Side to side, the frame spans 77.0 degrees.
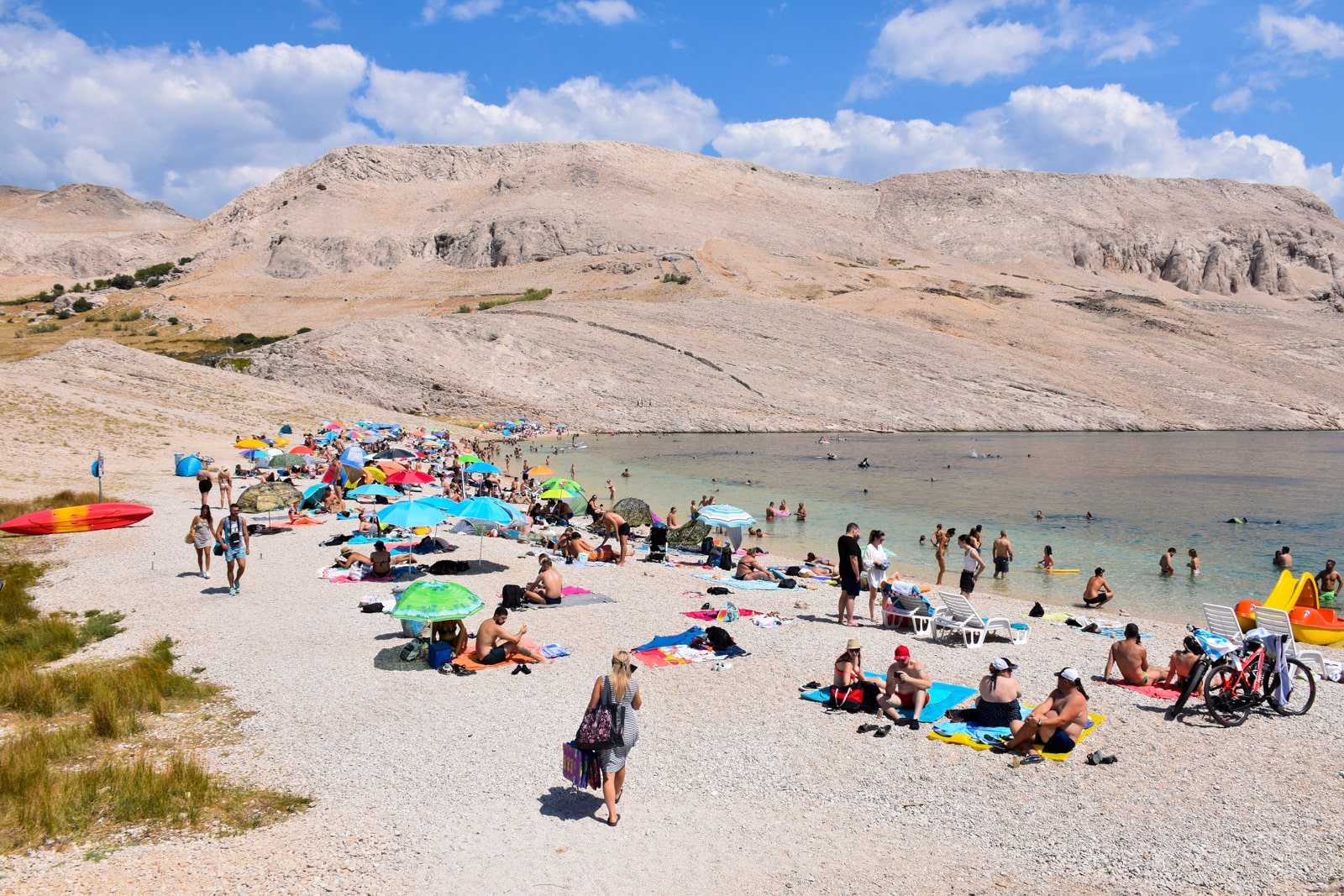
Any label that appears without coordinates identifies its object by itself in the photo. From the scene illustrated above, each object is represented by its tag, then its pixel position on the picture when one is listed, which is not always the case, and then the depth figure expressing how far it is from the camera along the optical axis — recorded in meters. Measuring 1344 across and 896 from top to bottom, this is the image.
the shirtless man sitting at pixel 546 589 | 14.40
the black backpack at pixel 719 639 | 11.66
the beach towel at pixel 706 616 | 13.66
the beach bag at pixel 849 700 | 9.55
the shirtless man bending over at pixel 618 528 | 18.30
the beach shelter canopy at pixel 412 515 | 16.44
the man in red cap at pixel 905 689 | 9.27
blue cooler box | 10.90
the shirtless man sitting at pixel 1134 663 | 10.41
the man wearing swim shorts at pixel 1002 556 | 19.47
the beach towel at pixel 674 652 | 11.24
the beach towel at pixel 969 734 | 8.59
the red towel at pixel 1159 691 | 10.01
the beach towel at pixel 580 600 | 14.43
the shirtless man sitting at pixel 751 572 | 17.50
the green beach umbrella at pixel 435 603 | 10.91
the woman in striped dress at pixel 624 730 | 6.89
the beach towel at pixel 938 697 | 9.35
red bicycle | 9.06
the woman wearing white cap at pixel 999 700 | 8.95
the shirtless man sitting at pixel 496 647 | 11.06
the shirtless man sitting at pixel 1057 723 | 8.32
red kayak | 18.34
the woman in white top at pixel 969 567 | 15.58
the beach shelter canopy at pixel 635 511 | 23.50
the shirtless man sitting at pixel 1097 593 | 16.66
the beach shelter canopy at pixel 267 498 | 21.81
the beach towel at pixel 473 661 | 10.95
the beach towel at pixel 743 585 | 16.72
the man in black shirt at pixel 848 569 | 13.17
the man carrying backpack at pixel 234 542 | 14.46
